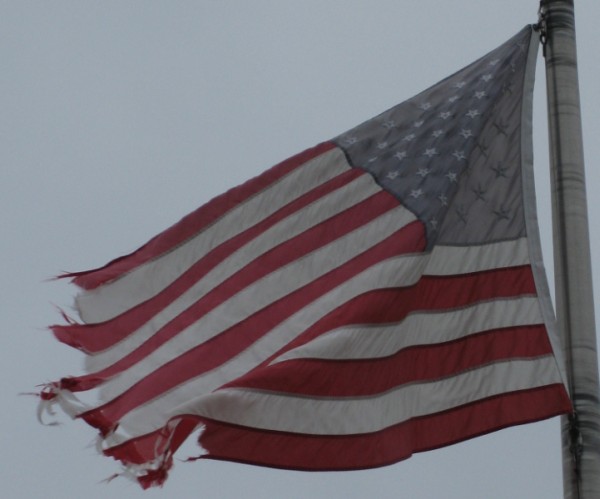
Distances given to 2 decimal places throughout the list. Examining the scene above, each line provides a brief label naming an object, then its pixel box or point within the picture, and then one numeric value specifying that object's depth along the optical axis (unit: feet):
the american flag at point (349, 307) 35.37
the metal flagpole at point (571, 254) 34.01
